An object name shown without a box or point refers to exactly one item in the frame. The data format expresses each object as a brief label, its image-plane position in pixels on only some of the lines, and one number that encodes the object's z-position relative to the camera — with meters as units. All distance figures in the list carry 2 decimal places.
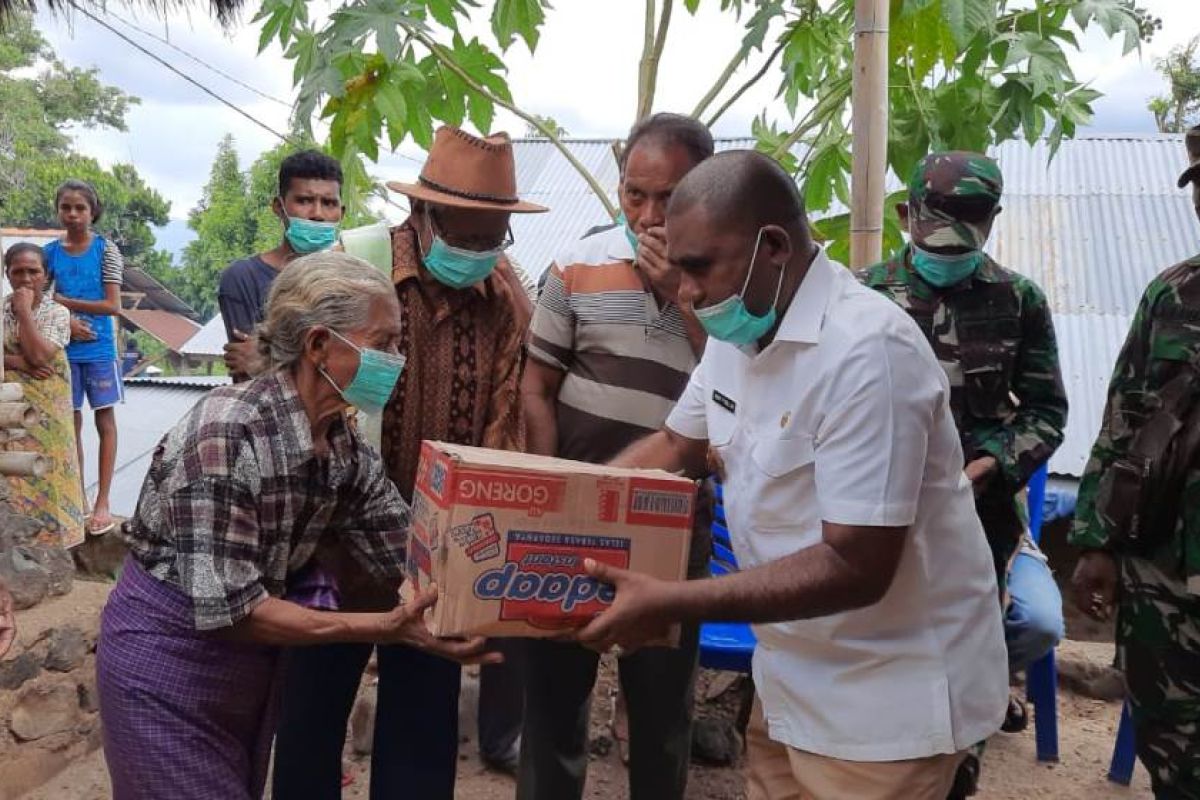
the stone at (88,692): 4.30
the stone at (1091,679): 4.81
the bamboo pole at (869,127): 3.13
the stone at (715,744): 3.97
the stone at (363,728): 4.00
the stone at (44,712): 4.07
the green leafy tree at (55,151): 28.06
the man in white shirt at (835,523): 1.71
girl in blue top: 6.34
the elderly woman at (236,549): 2.07
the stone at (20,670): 4.09
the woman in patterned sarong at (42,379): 5.68
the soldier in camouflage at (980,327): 3.00
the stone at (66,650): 4.28
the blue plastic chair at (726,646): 3.61
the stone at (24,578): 4.54
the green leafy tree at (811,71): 3.09
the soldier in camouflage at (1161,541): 2.42
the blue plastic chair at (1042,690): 4.05
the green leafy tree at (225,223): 31.72
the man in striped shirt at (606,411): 2.74
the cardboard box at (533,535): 1.90
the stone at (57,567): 4.76
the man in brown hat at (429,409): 2.66
